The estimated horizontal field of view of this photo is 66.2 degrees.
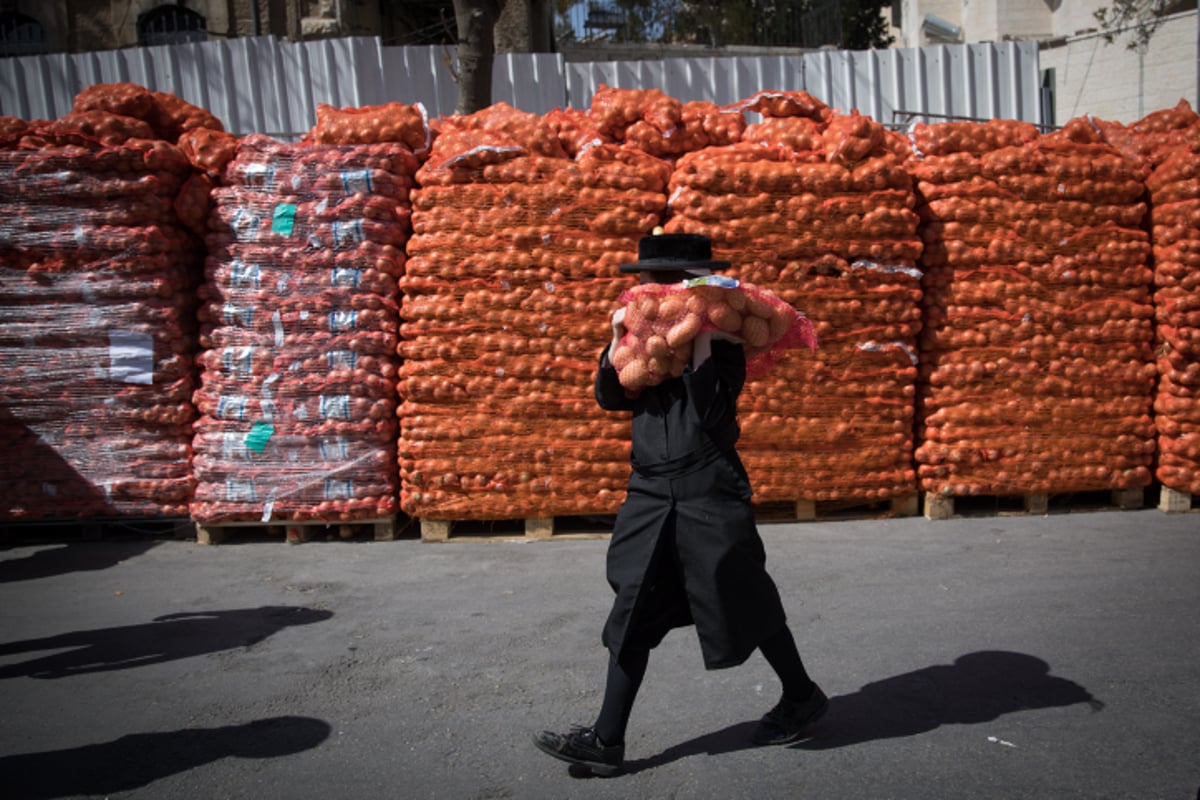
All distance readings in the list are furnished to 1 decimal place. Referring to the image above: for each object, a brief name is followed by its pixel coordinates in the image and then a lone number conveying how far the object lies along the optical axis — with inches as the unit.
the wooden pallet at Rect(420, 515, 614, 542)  251.1
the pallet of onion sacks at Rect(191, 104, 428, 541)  245.3
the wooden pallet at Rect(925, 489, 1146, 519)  256.4
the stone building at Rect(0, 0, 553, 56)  550.6
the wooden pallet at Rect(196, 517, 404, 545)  254.2
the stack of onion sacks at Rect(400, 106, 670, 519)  242.4
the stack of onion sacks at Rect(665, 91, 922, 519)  240.5
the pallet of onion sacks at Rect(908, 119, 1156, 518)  247.1
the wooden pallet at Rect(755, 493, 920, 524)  256.7
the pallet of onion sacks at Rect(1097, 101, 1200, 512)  245.9
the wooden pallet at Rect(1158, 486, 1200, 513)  254.8
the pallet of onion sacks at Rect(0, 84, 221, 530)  244.4
